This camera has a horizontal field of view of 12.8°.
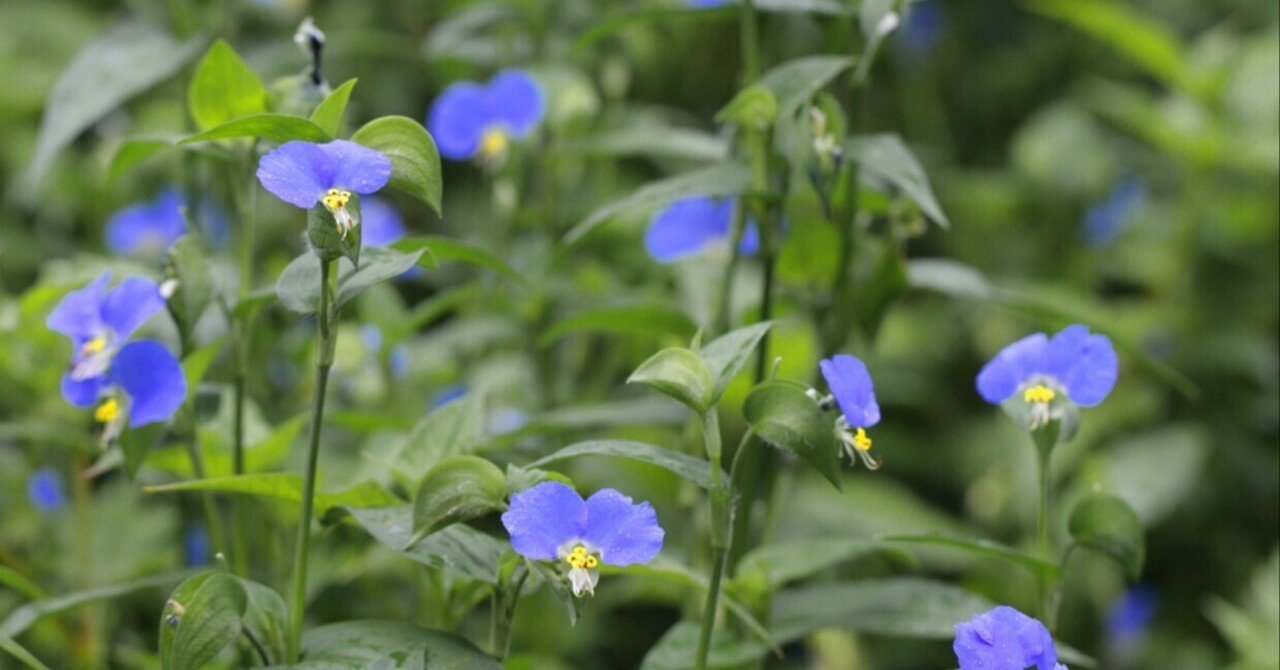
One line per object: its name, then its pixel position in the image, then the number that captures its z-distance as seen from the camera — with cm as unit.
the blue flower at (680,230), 110
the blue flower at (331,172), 90
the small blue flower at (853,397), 91
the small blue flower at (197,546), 110
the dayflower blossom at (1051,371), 94
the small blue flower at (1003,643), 90
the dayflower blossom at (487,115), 112
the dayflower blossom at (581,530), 89
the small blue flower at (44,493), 109
